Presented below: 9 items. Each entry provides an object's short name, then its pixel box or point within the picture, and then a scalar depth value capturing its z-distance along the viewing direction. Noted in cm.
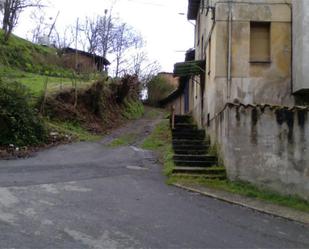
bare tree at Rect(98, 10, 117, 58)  4681
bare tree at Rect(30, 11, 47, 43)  4803
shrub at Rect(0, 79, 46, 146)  1769
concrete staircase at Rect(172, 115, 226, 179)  1412
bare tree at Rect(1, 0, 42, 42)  3853
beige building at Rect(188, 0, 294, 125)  1625
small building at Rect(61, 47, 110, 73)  3911
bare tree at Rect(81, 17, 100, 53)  4684
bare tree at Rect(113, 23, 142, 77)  4728
